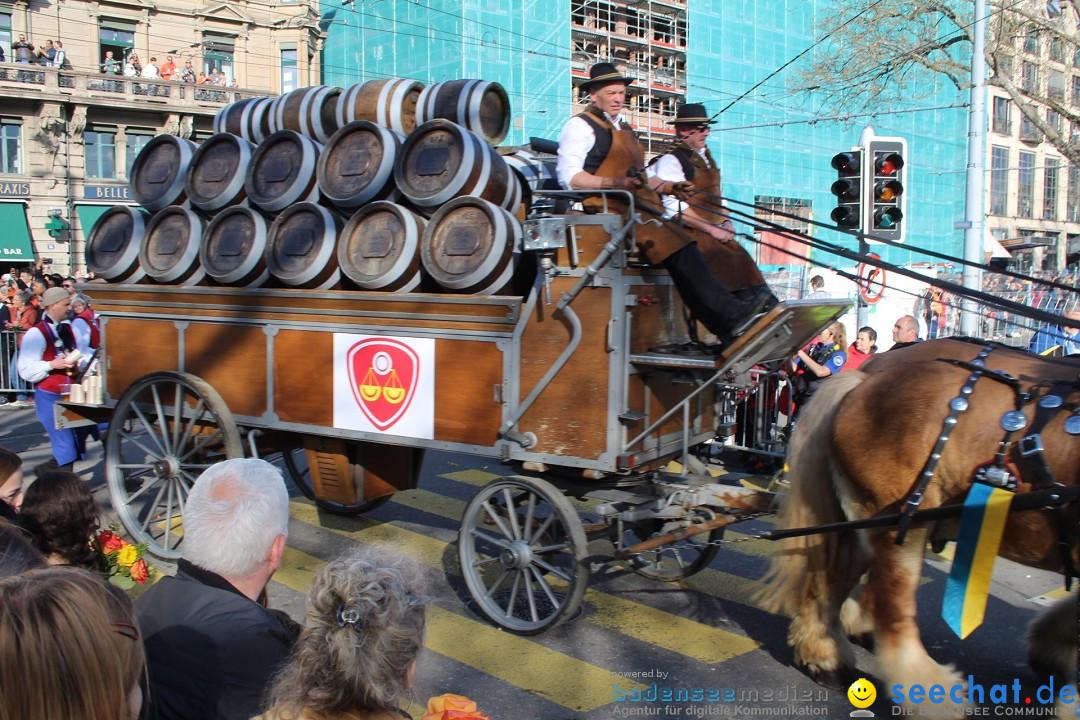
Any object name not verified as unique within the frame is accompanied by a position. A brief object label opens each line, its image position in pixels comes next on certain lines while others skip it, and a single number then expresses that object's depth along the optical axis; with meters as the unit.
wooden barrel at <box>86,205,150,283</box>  6.48
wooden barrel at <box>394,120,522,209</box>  5.29
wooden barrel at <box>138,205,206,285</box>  6.18
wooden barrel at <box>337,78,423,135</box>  6.26
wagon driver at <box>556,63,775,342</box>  4.78
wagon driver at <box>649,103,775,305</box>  5.34
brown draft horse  3.68
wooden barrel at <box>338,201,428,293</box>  5.27
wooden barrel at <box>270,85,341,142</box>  6.55
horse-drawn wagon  4.69
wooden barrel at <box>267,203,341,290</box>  5.57
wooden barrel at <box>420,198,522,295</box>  4.98
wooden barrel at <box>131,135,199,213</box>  6.59
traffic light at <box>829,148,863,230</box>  9.66
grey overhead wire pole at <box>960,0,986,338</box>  13.32
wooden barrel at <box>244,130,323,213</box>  5.91
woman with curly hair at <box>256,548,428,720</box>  1.78
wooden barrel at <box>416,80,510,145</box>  6.08
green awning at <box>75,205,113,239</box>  31.44
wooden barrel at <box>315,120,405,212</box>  5.59
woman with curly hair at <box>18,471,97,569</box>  3.10
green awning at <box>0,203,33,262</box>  29.55
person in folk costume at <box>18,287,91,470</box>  7.43
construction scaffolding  44.56
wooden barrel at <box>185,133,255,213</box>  6.20
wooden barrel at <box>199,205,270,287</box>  5.86
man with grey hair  2.17
